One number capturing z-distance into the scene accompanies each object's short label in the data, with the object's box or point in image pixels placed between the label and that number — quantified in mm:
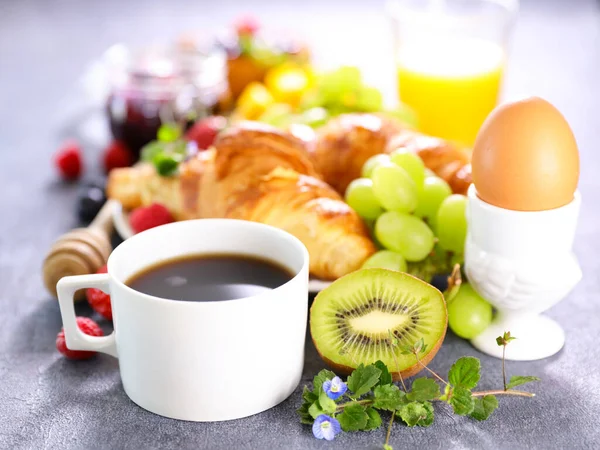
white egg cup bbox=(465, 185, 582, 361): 400
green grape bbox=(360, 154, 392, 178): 497
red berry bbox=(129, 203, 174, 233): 504
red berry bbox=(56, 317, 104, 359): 425
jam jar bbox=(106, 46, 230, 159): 657
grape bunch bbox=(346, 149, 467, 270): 447
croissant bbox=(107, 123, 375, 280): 457
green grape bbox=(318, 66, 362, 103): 632
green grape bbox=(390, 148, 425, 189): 468
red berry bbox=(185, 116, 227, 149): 619
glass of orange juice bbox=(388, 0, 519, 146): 669
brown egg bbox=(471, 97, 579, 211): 386
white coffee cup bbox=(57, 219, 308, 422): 360
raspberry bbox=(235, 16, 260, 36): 758
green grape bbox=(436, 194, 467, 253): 452
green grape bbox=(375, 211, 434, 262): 445
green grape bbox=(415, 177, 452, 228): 471
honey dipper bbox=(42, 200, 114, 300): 475
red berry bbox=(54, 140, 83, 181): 651
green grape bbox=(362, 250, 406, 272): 444
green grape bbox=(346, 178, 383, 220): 475
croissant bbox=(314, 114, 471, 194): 533
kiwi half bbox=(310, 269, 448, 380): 395
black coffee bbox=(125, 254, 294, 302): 387
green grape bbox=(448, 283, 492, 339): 429
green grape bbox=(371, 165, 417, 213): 447
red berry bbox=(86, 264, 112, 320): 453
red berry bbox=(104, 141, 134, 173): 650
